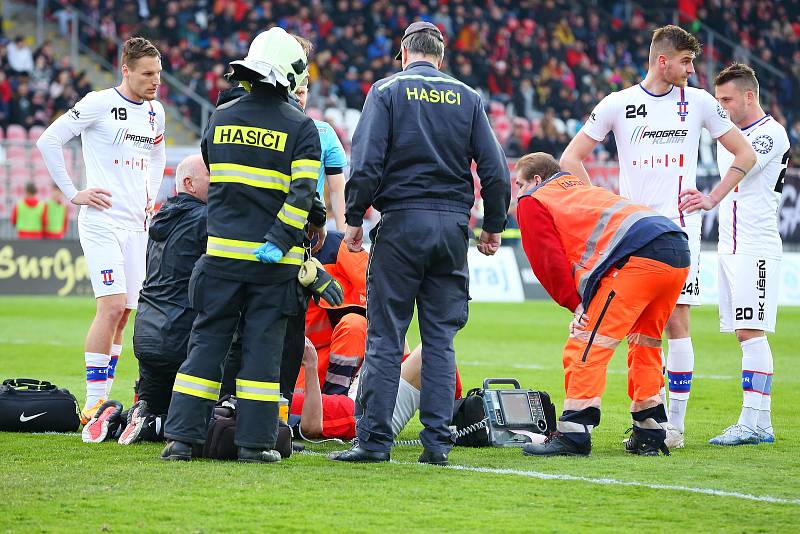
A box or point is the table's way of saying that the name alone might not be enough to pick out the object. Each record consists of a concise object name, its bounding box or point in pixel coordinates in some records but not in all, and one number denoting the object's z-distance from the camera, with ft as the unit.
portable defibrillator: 48.29
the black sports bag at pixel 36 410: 50.03
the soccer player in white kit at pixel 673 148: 50.47
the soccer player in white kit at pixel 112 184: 54.70
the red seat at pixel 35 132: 155.02
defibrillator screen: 48.98
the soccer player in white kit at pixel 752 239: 52.95
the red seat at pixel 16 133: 156.56
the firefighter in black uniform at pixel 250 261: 41.47
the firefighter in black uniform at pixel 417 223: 42.22
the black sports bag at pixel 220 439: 42.52
